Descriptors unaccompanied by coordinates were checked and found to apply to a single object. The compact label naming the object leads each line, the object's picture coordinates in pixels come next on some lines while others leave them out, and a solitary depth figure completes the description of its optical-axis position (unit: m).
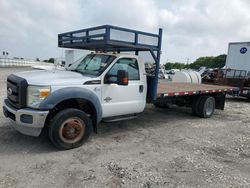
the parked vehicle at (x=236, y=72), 9.78
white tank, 8.98
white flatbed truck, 3.53
